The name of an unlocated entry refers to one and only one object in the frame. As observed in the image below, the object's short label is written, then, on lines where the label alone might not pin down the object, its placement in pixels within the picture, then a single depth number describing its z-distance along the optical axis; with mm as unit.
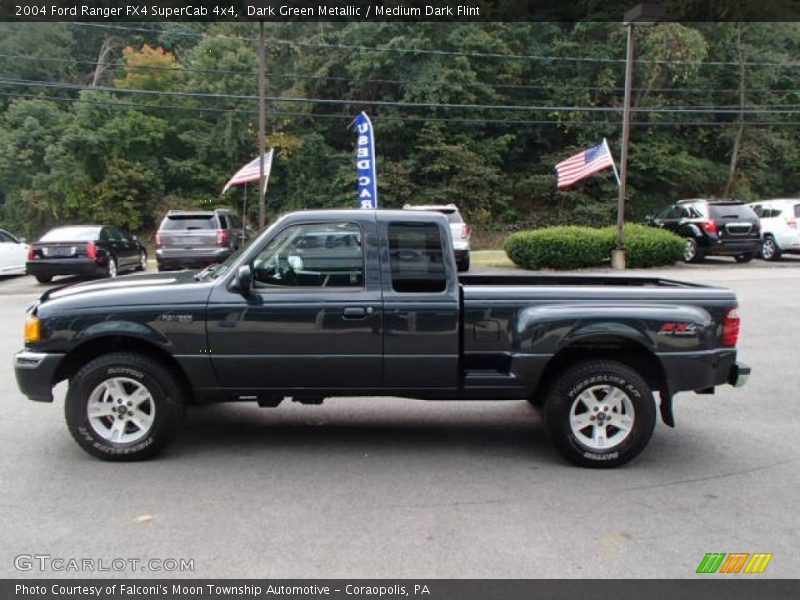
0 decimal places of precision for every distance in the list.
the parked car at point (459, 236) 18172
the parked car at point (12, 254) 18281
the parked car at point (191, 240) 17578
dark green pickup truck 4789
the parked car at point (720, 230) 20203
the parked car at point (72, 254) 16656
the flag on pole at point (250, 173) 23688
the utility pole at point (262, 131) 22125
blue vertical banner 21688
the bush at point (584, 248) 19891
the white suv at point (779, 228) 20734
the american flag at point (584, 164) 21219
